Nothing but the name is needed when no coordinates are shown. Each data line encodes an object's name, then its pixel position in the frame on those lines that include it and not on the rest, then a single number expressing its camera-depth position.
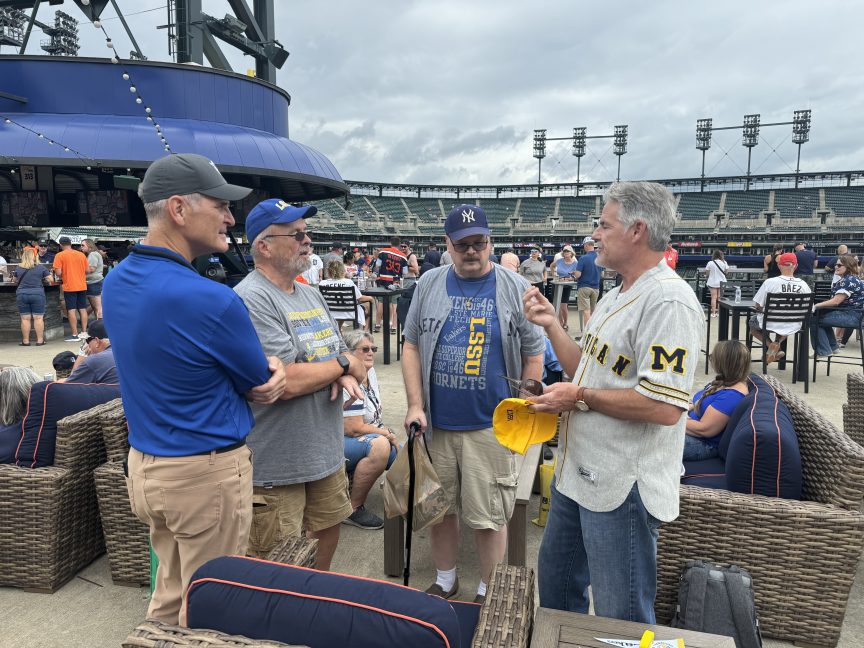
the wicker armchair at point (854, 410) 3.91
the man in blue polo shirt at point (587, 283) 10.88
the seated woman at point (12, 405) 2.86
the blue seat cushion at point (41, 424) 2.90
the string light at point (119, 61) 8.79
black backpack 2.17
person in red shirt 10.99
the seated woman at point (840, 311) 7.14
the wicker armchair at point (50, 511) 2.78
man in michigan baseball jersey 1.65
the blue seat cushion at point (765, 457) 2.52
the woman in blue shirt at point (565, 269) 11.75
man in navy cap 2.64
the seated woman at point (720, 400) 3.24
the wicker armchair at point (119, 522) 2.86
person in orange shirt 9.78
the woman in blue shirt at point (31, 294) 9.39
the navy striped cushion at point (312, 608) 1.11
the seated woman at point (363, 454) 3.58
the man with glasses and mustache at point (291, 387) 2.20
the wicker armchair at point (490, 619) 1.17
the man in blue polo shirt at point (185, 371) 1.62
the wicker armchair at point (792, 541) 2.37
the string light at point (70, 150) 11.19
